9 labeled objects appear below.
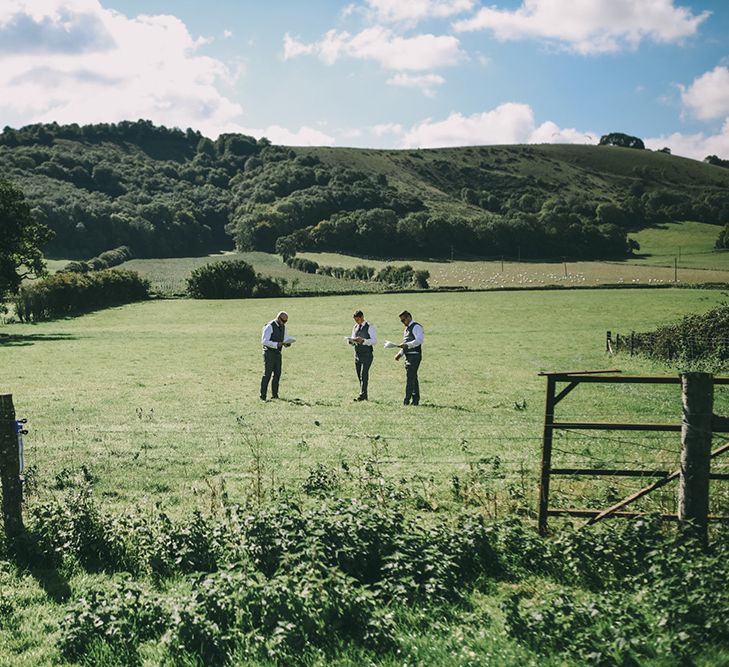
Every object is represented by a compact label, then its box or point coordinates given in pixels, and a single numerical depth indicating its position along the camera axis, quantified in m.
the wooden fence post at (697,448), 6.98
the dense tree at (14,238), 47.03
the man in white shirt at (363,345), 19.31
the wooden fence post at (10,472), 7.66
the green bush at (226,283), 85.62
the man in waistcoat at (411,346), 18.52
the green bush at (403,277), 91.80
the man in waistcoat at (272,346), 20.12
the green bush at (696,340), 27.25
